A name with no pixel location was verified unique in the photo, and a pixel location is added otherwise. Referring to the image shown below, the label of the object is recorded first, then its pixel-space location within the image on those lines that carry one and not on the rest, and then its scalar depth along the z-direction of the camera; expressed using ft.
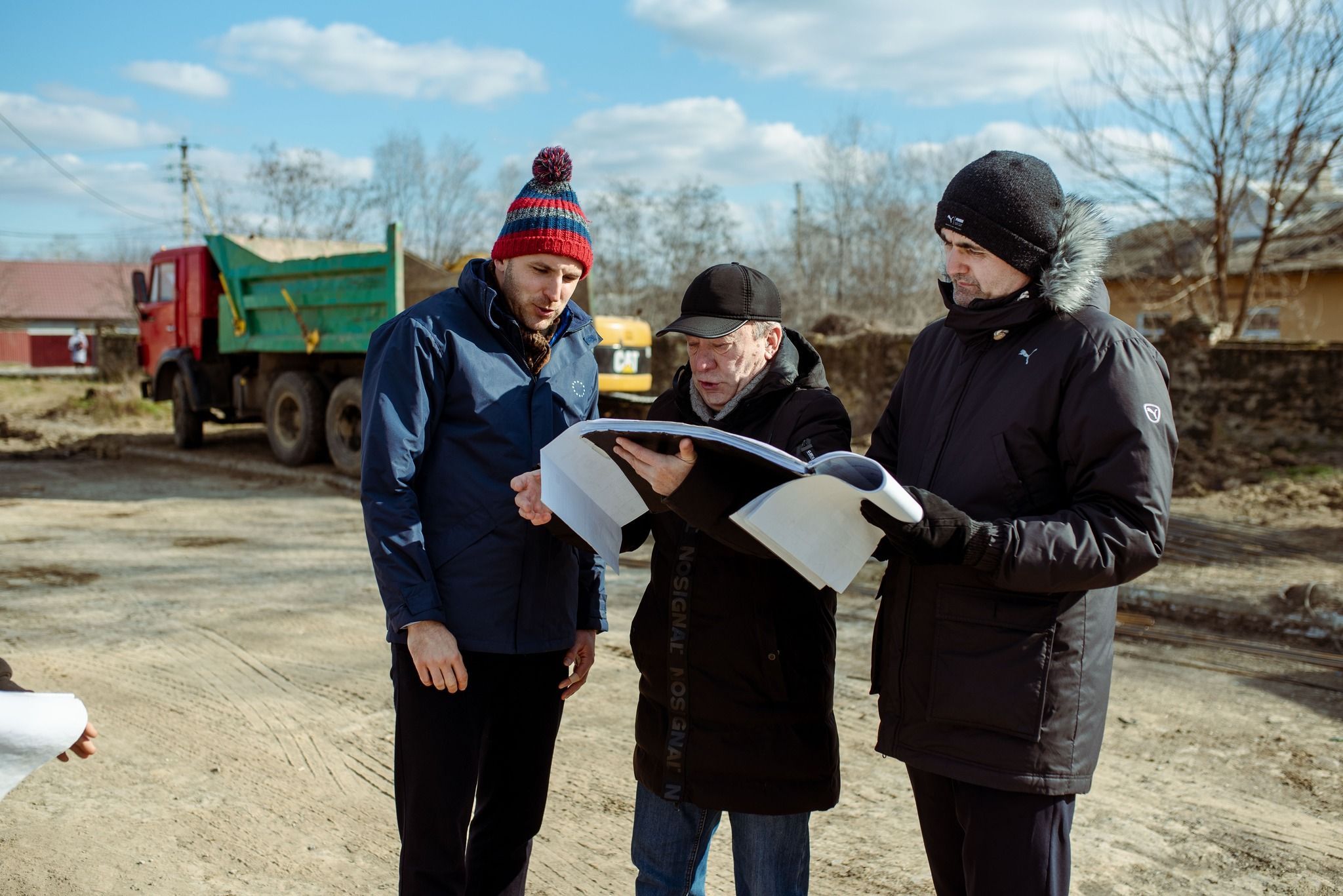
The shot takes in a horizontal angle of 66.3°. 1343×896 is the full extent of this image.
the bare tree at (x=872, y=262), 77.10
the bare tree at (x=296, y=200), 88.28
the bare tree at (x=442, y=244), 95.71
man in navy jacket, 7.54
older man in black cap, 7.38
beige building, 46.91
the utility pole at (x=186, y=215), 115.05
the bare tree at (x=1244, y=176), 40.19
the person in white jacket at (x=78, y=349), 125.18
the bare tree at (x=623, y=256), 77.15
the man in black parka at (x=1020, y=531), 5.98
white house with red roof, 169.89
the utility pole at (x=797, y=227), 83.51
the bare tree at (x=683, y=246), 77.00
